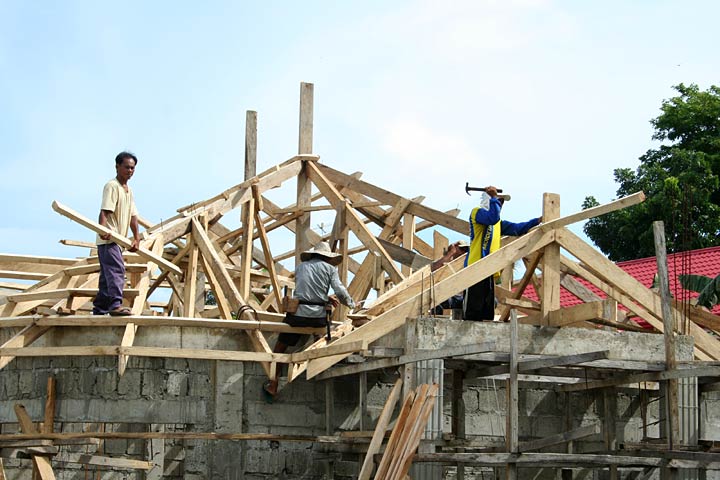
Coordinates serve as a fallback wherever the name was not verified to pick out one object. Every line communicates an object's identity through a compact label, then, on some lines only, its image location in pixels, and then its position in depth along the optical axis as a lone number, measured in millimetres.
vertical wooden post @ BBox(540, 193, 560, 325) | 12555
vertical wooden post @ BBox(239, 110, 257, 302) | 15101
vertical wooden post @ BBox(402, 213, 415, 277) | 16625
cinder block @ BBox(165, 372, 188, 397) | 12609
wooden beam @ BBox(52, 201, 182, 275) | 12023
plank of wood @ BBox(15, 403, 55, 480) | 12156
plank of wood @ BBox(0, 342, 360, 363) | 12242
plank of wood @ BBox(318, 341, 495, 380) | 10685
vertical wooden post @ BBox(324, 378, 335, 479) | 12852
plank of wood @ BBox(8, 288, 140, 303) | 13039
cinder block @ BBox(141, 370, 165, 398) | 12555
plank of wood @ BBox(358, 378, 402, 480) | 11156
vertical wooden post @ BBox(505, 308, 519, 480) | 11219
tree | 30172
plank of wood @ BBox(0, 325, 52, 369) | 12531
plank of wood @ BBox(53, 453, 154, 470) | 12078
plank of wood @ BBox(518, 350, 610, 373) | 11095
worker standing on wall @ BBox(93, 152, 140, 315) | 12523
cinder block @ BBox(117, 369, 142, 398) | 12531
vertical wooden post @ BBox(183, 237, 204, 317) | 13664
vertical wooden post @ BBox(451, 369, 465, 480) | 12820
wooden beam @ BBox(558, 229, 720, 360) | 12648
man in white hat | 12766
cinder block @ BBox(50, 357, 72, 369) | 12770
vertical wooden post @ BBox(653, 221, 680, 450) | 12117
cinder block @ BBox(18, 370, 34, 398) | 12906
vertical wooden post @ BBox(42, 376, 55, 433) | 12570
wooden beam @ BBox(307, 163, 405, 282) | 14820
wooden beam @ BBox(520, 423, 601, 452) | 12422
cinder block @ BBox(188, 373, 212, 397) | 12656
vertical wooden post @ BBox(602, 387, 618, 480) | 13820
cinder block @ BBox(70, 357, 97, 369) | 12656
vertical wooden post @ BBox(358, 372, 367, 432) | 12266
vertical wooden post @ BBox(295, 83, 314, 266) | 17234
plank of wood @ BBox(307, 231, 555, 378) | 11695
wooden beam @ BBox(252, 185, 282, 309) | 15312
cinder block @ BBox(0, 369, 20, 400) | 12984
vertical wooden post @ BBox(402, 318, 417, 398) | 11484
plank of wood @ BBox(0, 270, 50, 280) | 15412
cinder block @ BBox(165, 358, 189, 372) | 12656
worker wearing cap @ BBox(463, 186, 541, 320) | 12570
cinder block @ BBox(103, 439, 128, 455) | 13945
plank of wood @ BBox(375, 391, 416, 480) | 10914
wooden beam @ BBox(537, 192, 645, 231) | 12234
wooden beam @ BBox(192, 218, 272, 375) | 12703
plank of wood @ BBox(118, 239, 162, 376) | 12227
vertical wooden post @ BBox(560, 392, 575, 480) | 14180
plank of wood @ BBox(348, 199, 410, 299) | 15375
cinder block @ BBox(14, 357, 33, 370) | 12938
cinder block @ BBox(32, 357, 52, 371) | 12844
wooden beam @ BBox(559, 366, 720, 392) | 11508
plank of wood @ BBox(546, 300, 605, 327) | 11898
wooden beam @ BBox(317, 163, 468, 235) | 16719
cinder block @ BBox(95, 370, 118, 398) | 12555
